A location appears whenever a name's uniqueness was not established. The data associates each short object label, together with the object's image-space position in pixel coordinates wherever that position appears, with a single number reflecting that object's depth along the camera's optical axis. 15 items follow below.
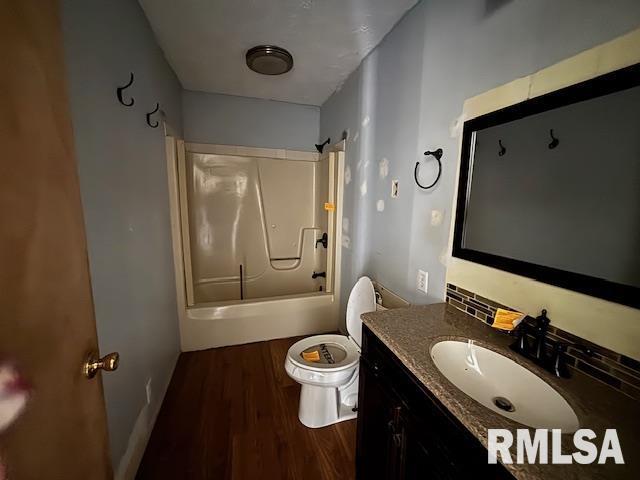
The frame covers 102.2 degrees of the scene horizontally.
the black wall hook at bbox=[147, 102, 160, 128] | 1.58
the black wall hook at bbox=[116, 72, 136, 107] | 1.16
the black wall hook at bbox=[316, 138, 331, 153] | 2.81
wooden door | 0.43
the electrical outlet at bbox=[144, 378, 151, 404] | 1.48
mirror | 0.69
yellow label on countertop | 0.91
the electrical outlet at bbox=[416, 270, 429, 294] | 1.39
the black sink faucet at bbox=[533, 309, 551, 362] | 0.82
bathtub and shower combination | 2.32
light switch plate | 1.62
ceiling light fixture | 1.84
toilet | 1.50
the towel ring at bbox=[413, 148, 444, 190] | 1.26
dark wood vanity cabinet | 0.63
